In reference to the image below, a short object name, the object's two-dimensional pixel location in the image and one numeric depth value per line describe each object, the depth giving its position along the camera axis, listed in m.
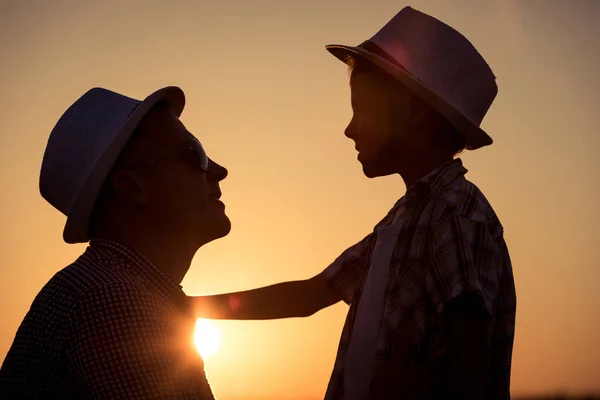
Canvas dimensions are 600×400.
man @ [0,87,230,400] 3.50
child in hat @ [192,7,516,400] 4.45
